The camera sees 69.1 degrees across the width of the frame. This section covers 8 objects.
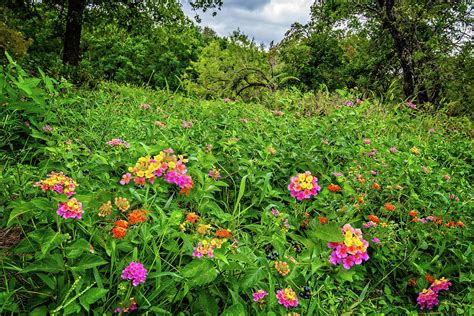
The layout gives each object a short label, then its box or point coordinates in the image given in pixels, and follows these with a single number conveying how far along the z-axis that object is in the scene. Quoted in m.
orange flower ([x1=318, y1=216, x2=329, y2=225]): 0.58
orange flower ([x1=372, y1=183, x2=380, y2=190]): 0.76
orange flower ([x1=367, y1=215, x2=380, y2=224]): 0.65
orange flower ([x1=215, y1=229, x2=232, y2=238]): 0.46
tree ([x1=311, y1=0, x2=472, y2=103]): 8.40
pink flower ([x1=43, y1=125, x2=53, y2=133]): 0.78
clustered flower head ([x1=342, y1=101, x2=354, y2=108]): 1.08
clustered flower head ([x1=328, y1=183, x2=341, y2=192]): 0.67
